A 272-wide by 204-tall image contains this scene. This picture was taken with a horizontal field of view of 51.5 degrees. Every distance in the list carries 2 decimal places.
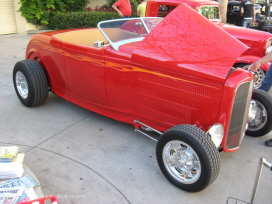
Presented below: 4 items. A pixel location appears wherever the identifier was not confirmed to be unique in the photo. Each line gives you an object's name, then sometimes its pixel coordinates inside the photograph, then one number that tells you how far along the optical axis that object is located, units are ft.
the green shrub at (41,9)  34.47
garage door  34.65
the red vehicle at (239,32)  17.54
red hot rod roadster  8.76
